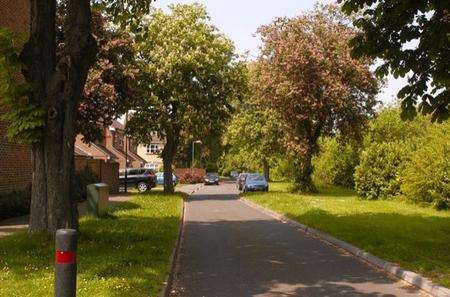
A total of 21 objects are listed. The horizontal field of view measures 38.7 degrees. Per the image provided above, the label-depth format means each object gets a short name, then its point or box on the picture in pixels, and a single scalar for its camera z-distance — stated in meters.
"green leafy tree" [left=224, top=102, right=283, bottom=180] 55.41
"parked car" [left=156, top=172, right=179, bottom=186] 66.87
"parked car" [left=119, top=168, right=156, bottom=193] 47.45
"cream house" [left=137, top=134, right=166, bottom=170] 108.60
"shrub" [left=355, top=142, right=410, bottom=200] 32.69
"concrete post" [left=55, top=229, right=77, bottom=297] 5.30
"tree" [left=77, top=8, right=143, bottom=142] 29.47
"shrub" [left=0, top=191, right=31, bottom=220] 19.52
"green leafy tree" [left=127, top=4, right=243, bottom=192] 38.12
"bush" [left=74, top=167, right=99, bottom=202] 31.08
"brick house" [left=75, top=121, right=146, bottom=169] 58.31
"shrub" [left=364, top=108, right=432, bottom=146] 46.38
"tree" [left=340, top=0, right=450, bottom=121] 12.36
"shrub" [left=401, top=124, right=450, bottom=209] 24.88
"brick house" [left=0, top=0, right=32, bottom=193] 21.22
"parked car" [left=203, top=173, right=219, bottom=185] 77.25
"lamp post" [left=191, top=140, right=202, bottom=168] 93.61
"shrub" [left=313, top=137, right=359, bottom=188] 45.44
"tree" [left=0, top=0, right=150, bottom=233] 12.55
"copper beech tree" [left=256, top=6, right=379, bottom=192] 36.19
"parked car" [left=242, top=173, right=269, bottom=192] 45.28
